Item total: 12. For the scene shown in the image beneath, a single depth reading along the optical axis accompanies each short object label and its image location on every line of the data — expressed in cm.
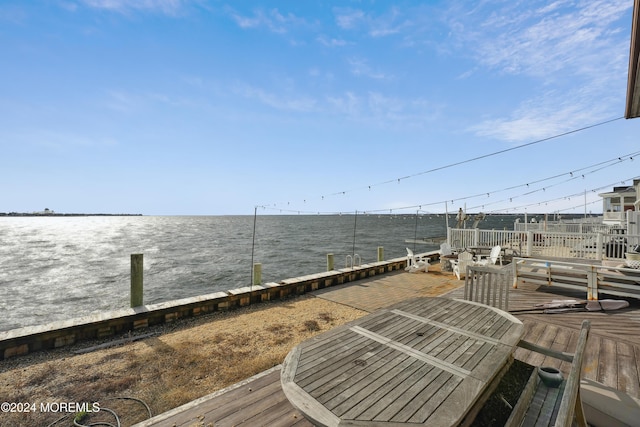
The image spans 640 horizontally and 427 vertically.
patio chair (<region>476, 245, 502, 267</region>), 866
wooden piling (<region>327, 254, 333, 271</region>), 912
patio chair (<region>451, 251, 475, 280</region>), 841
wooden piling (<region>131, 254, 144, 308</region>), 545
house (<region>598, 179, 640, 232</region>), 1605
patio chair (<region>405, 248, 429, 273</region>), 933
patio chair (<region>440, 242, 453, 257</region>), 1073
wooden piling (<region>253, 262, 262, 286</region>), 700
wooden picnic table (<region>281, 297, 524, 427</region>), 147
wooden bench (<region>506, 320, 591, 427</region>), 119
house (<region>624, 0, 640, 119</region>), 305
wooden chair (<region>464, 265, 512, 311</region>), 390
